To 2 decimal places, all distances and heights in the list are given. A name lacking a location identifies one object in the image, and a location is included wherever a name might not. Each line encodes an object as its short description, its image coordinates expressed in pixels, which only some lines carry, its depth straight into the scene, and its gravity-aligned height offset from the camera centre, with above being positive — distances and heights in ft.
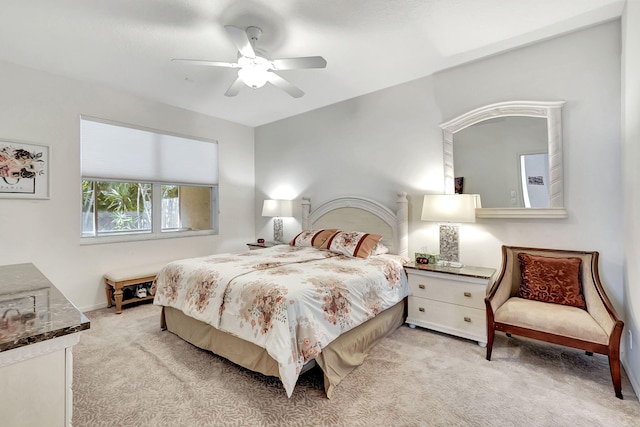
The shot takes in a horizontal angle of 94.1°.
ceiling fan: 7.86 +4.24
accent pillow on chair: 7.97 -1.84
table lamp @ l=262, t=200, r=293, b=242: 15.84 +0.48
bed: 6.44 -2.18
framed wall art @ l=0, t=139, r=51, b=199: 10.26 +1.77
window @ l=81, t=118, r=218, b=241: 12.55 +1.67
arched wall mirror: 8.95 +1.87
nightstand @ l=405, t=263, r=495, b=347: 8.87 -2.67
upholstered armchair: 6.66 -2.37
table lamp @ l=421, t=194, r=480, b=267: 9.53 +0.02
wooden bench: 11.68 -2.45
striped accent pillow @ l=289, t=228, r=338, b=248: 12.61 -0.92
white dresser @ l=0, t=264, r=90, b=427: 2.73 -1.40
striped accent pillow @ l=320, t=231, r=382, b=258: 11.00 -1.04
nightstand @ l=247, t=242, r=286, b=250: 15.75 -1.48
